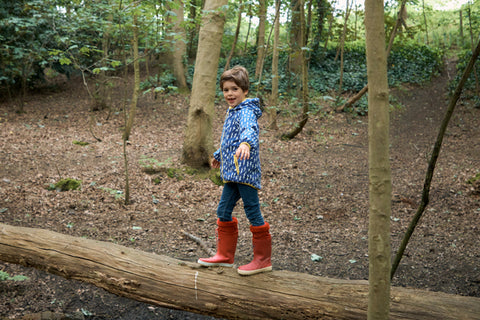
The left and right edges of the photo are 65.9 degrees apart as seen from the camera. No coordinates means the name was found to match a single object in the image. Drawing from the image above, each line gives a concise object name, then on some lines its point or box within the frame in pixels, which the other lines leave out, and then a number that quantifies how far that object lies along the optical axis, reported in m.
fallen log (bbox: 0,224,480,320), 2.83
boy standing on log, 3.05
